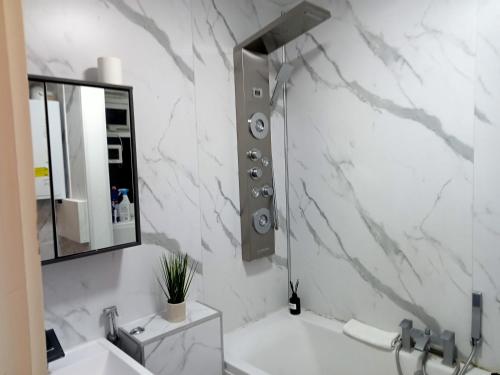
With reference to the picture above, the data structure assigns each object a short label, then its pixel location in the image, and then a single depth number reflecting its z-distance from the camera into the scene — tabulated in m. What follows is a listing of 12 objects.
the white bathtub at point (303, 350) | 1.82
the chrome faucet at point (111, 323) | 1.54
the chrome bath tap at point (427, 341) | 1.64
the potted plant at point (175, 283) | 1.60
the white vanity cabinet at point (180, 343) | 1.46
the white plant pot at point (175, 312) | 1.59
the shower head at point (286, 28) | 1.69
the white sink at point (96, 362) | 1.30
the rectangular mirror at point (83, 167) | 1.29
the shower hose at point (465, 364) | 1.56
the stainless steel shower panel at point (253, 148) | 2.01
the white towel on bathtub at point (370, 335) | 1.81
